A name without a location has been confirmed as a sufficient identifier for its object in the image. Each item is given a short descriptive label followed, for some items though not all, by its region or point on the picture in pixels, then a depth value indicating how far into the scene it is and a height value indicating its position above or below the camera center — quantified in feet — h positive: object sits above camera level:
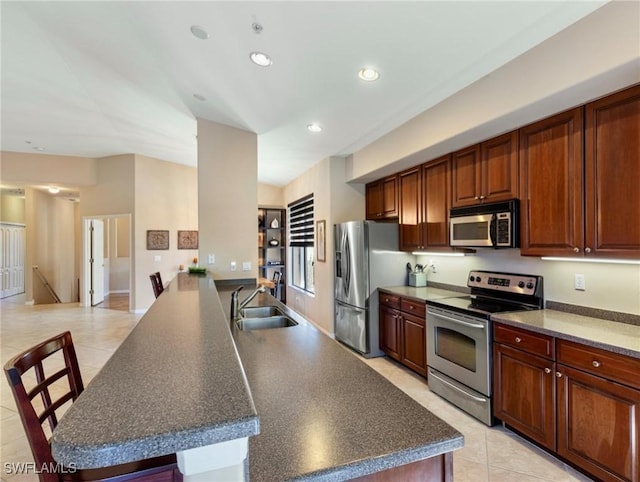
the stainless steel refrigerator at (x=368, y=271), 12.98 -1.26
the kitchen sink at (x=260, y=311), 8.46 -1.85
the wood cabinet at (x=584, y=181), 6.23 +1.26
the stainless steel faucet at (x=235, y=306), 7.36 -1.49
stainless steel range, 8.30 -2.65
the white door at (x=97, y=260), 23.73 -1.30
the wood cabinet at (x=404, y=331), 10.81 -3.31
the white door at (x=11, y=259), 28.53 -1.40
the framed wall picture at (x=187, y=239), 23.18 +0.21
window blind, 19.38 +1.30
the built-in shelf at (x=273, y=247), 24.48 -0.27
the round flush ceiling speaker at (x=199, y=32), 7.19 +4.80
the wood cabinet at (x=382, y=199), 13.73 +1.92
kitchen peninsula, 1.90 -1.85
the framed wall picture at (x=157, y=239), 21.98 +0.26
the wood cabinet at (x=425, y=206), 10.96 +1.28
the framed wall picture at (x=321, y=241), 16.30 +0.01
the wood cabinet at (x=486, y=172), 8.58 +1.98
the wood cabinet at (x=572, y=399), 5.62 -3.25
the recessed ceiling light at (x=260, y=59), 7.73 +4.50
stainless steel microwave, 8.45 +0.40
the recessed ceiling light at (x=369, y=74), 8.05 +4.27
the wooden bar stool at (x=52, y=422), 2.73 -1.94
